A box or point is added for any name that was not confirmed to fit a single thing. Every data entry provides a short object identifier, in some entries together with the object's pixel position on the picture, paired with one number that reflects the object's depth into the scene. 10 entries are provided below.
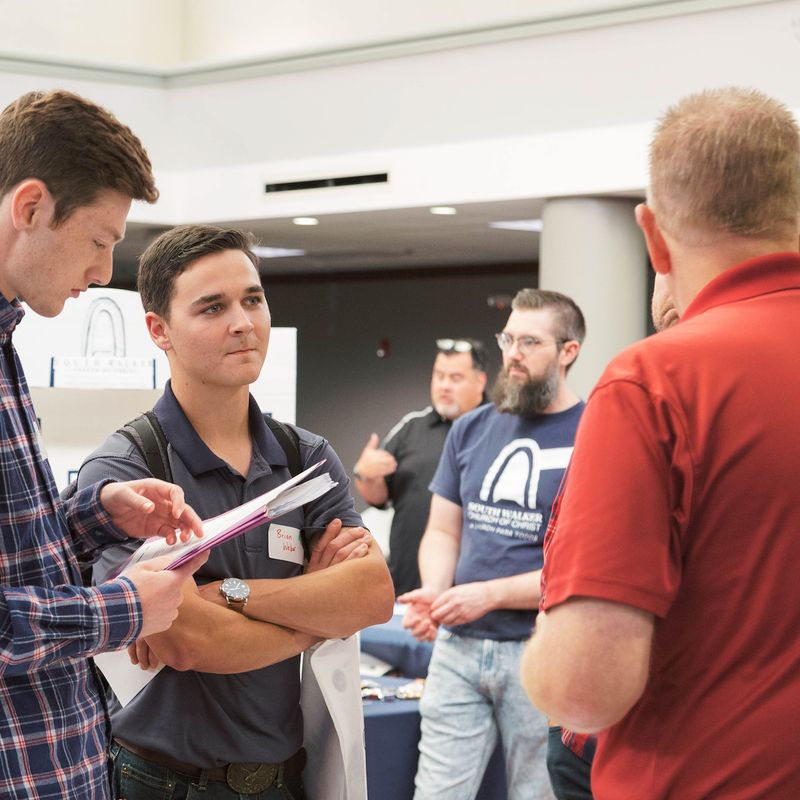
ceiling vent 6.86
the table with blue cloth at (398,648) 3.92
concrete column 6.24
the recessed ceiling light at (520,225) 7.43
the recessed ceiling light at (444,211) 6.82
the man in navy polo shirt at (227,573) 1.76
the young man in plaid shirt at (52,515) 1.33
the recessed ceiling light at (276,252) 9.03
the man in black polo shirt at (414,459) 5.42
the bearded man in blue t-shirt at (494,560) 3.29
